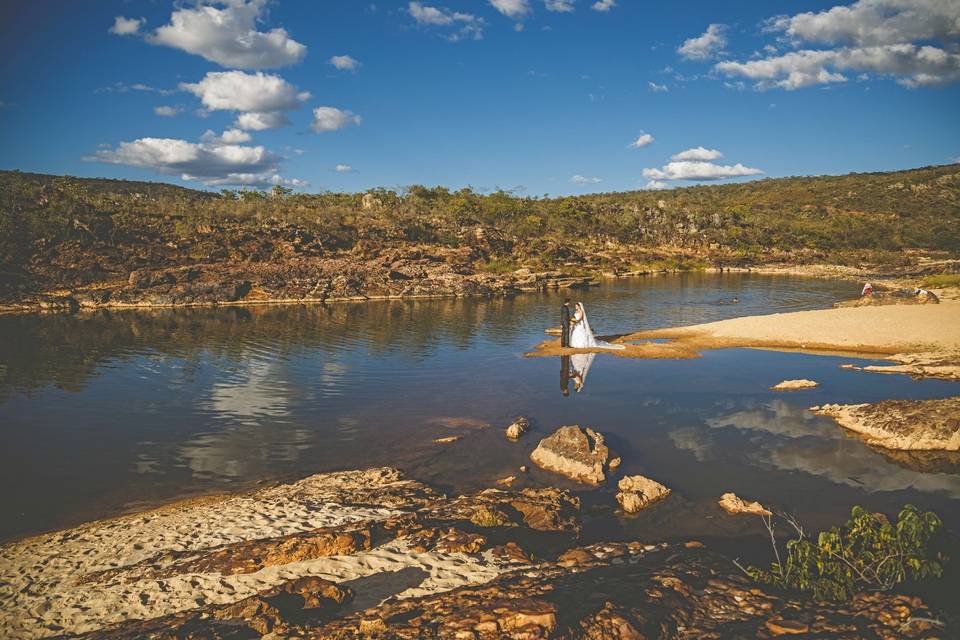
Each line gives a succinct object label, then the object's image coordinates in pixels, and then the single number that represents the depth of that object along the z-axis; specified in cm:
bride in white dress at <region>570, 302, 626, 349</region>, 3341
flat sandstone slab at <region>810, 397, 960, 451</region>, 1638
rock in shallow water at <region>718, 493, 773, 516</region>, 1290
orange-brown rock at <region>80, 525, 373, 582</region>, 991
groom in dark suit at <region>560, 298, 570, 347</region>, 3322
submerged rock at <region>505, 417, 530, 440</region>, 1848
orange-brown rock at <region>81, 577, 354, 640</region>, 800
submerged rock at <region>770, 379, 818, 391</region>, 2372
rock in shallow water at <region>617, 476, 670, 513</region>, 1315
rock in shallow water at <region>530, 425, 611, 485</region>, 1501
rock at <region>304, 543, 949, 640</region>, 746
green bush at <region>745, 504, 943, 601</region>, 866
